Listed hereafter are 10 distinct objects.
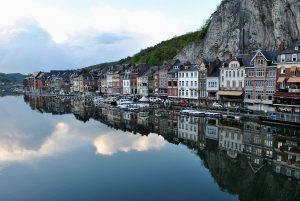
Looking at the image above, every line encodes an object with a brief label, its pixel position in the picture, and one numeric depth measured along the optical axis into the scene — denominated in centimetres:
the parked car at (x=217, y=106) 6209
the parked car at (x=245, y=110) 5598
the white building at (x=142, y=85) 9594
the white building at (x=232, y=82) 6263
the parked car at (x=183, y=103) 7320
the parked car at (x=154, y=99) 8268
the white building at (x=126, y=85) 10600
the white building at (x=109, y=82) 11959
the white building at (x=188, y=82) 7394
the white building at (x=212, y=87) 6860
